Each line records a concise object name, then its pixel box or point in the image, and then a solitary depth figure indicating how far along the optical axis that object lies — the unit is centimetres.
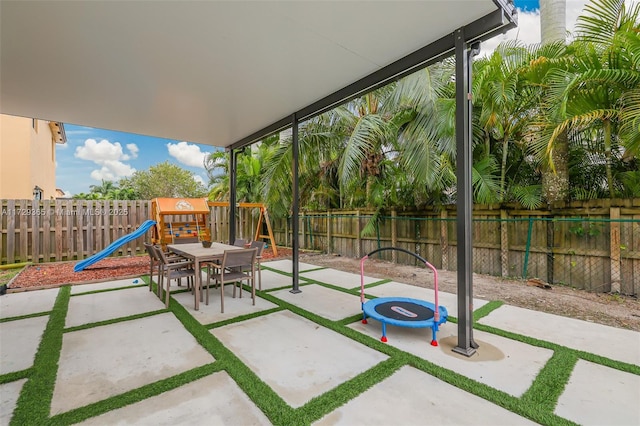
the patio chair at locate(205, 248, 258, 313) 400
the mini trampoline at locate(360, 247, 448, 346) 296
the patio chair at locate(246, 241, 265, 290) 494
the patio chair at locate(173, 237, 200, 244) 673
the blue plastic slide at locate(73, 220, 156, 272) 624
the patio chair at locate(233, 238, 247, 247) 576
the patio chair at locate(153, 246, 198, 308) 411
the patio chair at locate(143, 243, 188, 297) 440
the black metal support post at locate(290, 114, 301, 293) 490
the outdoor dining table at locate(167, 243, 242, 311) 402
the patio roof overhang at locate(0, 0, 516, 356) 242
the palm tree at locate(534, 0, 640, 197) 401
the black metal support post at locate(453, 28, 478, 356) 269
